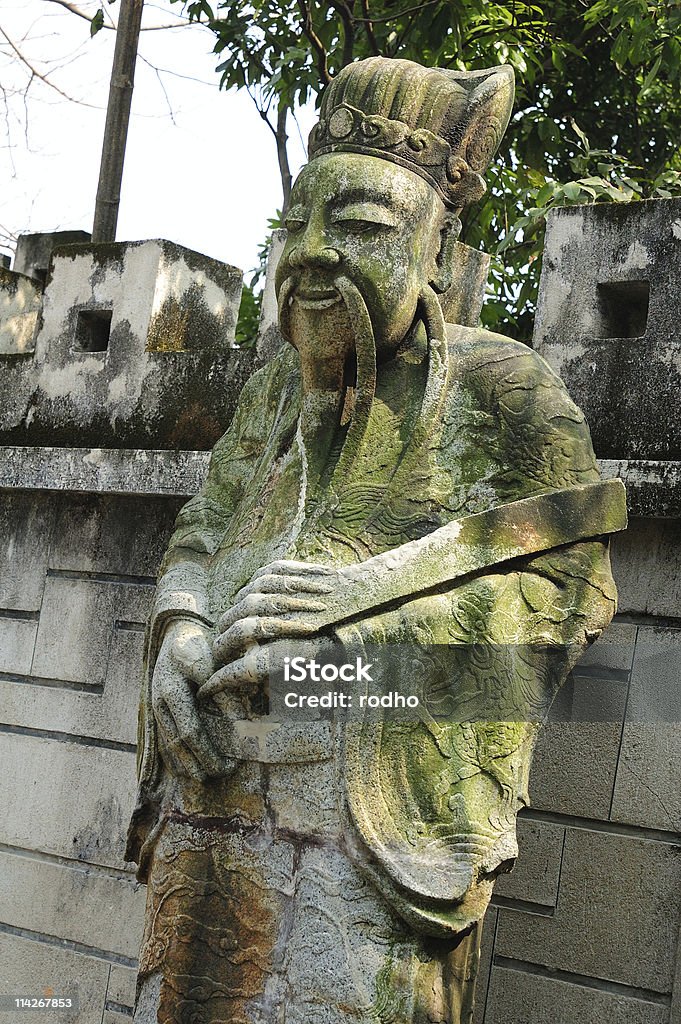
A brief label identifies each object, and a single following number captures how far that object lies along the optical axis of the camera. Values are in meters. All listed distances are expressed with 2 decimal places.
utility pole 7.86
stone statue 3.67
